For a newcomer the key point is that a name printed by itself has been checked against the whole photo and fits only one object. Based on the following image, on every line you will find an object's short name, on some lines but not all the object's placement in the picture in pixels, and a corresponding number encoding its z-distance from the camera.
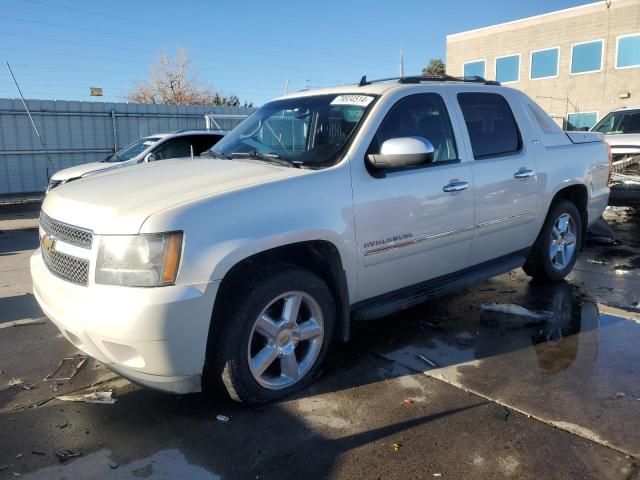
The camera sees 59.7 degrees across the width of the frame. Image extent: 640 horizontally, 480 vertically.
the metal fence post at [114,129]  15.93
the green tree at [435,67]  57.59
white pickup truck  2.86
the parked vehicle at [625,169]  8.59
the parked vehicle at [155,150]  10.25
